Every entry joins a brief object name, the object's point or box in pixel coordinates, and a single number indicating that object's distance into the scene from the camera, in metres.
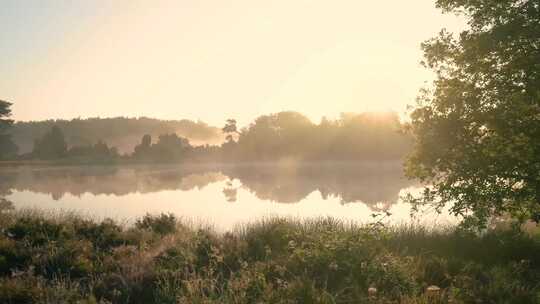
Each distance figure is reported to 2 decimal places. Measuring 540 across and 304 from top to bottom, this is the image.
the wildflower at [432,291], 7.28
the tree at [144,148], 116.25
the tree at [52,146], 109.00
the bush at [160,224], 15.72
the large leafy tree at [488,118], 10.79
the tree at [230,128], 136.62
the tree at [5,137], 91.31
